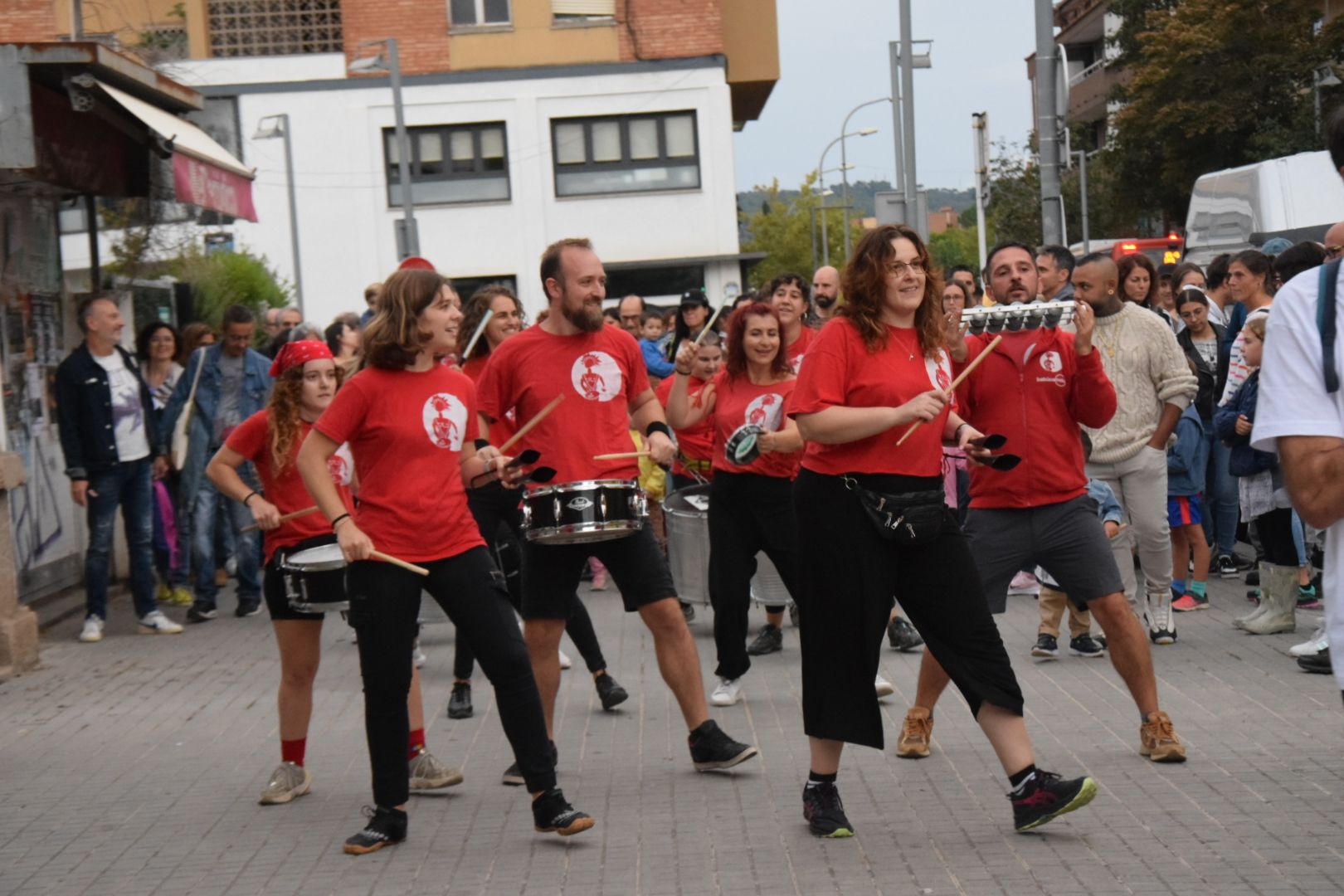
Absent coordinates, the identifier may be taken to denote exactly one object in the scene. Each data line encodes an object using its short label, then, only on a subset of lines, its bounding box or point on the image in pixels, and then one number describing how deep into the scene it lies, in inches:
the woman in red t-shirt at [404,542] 234.2
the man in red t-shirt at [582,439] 266.4
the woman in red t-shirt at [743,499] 322.7
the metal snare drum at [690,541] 394.6
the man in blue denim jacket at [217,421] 484.1
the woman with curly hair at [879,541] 225.0
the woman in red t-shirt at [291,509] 267.3
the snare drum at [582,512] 255.0
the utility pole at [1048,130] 623.2
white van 651.5
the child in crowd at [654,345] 561.4
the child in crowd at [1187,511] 431.5
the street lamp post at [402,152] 1072.2
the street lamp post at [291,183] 1424.7
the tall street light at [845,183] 2655.0
